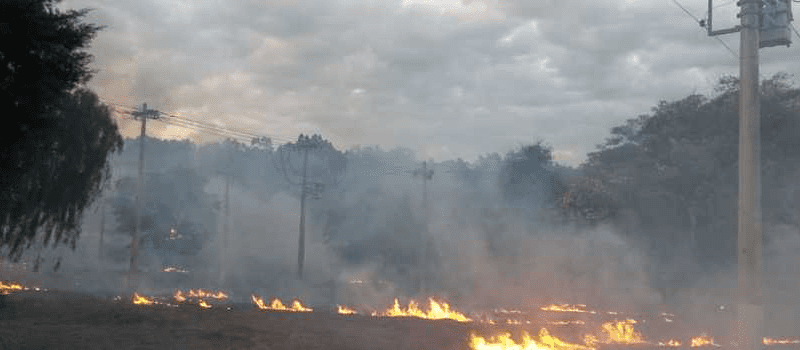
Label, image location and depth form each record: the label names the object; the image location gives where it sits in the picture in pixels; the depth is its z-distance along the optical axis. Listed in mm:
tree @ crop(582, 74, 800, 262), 38156
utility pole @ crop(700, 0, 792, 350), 17016
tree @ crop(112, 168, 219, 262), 69688
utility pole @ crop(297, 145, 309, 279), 54294
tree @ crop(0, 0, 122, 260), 12477
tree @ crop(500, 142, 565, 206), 94462
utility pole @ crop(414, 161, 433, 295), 54112
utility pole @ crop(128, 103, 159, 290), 39500
